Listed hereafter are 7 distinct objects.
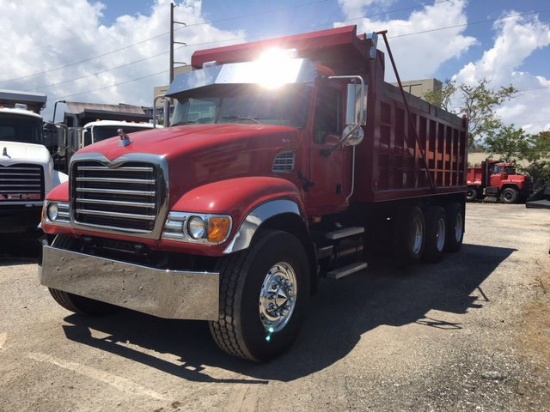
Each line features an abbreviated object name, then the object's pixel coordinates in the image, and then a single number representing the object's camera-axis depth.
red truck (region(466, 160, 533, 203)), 26.75
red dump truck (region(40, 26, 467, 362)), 3.63
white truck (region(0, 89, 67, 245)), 7.55
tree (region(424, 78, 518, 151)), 35.52
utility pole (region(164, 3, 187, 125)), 27.08
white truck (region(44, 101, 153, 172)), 9.80
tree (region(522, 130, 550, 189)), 32.28
